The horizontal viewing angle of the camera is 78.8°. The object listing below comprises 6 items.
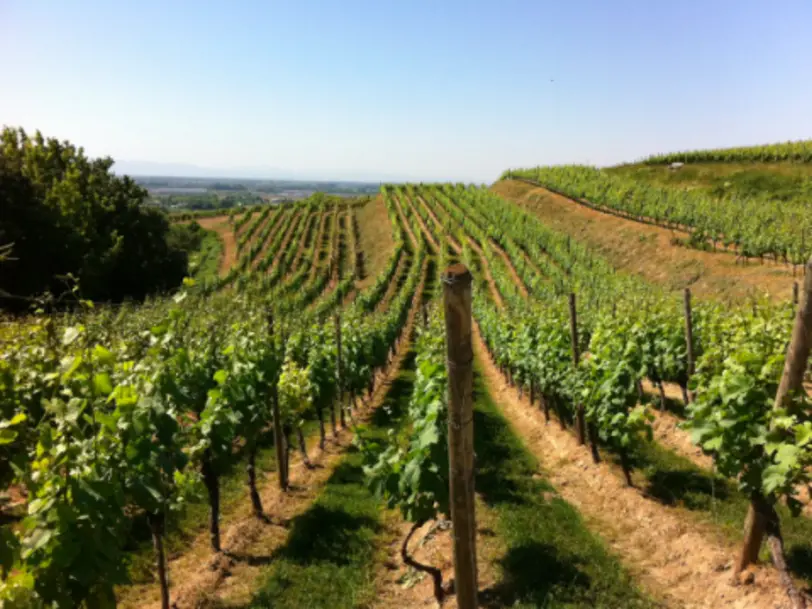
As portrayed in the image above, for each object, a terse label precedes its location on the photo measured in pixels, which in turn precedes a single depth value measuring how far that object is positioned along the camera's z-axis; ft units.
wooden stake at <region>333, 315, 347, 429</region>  44.61
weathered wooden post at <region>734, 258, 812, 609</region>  14.73
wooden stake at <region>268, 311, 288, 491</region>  31.84
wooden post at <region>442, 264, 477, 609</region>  8.72
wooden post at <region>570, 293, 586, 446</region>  34.99
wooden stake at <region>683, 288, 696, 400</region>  35.24
